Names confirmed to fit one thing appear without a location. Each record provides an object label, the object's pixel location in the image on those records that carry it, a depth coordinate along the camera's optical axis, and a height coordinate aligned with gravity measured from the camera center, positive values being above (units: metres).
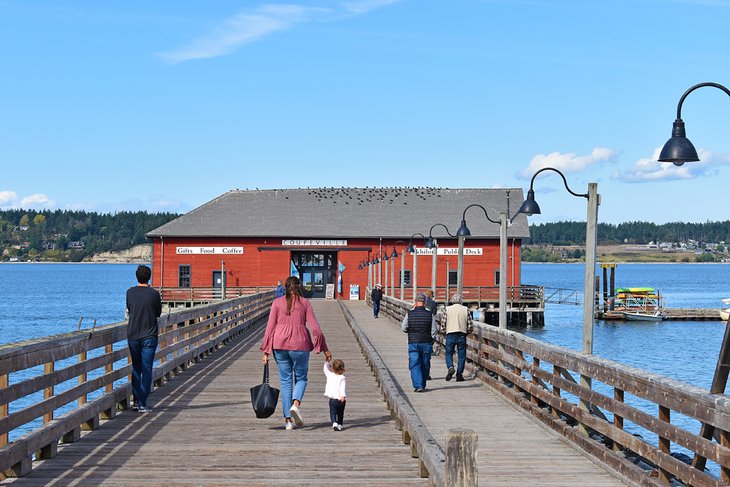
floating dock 70.88 -3.48
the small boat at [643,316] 70.06 -3.55
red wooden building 67.00 +1.15
